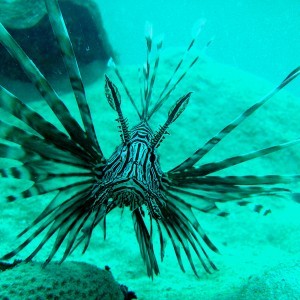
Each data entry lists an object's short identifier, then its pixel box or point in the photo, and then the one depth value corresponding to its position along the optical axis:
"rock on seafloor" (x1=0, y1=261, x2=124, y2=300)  0.23
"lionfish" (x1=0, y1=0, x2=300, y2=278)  0.23
